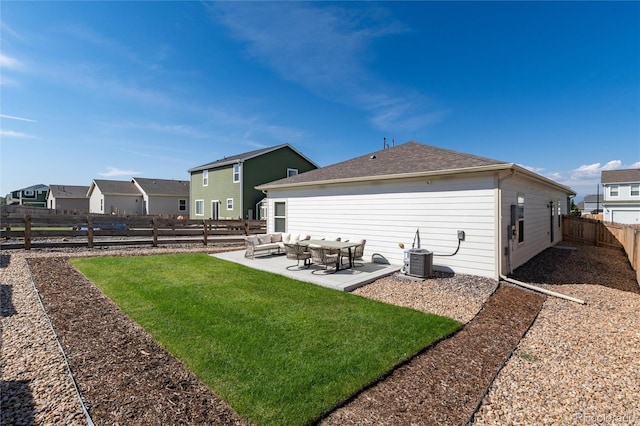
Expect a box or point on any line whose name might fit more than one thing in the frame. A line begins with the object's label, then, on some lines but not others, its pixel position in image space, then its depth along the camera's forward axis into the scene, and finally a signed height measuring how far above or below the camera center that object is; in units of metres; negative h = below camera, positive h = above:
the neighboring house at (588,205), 52.38 +1.30
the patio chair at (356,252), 8.66 -1.23
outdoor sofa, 10.18 -1.11
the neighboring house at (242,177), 22.06 +2.96
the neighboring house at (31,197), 50.31 +3.04
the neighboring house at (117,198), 32.50 +1.78
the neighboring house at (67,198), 39.44 +2.15
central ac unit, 7.27 -1.32
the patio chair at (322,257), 7.85 -1.26
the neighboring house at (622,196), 31.48 +1.83
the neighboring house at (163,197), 31.80 +1.85
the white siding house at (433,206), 7.18 +0.19
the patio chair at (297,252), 8.16 -1.15
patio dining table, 7.98 -0.95
